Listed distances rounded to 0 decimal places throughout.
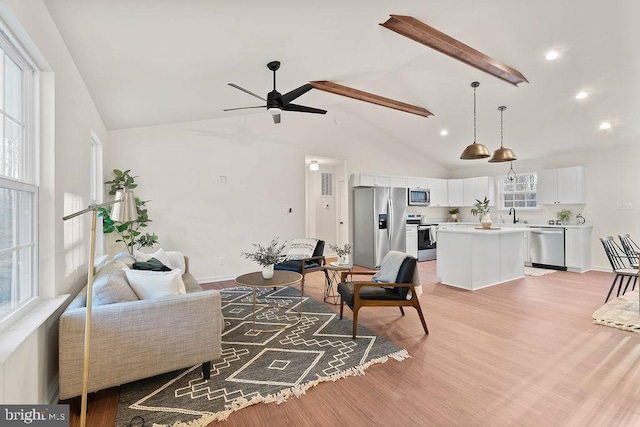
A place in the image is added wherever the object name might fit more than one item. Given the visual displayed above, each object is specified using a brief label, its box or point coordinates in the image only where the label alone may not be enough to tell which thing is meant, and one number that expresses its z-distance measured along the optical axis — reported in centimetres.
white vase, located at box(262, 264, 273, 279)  320
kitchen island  443
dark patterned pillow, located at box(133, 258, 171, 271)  288
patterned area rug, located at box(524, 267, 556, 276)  546
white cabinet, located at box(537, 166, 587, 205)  586
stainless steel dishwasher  578
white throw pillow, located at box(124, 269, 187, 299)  223
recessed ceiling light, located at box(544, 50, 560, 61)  371
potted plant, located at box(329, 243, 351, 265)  387
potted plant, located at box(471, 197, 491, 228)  492
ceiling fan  315
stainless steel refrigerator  625
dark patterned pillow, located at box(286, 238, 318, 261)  456
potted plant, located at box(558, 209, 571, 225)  609
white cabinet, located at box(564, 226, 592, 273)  559
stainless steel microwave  728
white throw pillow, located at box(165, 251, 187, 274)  375
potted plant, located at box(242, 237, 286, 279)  320
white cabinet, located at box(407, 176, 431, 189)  724
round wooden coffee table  302
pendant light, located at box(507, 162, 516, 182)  696
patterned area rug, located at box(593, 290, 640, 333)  308
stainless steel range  702
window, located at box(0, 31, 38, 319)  154
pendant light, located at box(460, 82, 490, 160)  386
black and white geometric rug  187
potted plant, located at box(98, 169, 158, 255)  413
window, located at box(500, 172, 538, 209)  673
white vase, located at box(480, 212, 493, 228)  491
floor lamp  141
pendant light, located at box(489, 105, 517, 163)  402
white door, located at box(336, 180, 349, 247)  668
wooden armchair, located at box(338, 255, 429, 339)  280
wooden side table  363
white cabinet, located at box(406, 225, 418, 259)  686
